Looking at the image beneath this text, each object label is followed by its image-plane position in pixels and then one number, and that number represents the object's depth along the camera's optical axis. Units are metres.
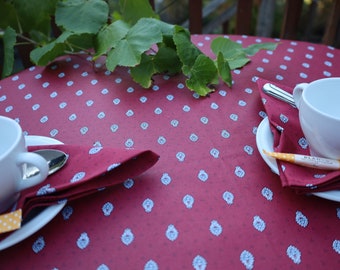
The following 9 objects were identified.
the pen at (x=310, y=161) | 0.41
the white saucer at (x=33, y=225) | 0.35
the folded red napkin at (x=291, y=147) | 0.39
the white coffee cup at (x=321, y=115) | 0.39
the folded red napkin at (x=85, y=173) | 0.39
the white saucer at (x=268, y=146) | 0.39
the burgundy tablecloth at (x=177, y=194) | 0.36
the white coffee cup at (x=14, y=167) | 0.36
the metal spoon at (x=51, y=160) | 0.41
